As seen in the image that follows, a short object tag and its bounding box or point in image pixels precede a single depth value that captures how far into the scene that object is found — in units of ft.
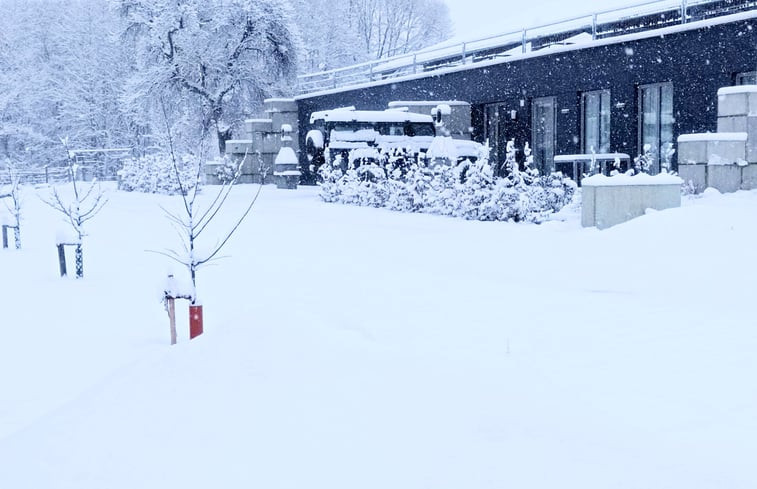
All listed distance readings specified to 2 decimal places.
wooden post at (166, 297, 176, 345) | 21.53
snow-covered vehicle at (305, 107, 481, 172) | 73.97
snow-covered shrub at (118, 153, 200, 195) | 91.94
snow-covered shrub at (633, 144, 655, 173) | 49.70
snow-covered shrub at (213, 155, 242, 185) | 102.05
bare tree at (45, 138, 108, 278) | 33.42
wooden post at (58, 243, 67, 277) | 33.76
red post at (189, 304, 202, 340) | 21.33
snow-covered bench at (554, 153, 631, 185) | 55.21
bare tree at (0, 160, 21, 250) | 45.57
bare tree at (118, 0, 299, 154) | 112.37
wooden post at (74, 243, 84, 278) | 33.37
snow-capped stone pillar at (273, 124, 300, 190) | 93.09
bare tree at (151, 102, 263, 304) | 21.80
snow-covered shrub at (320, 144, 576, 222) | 47.39
